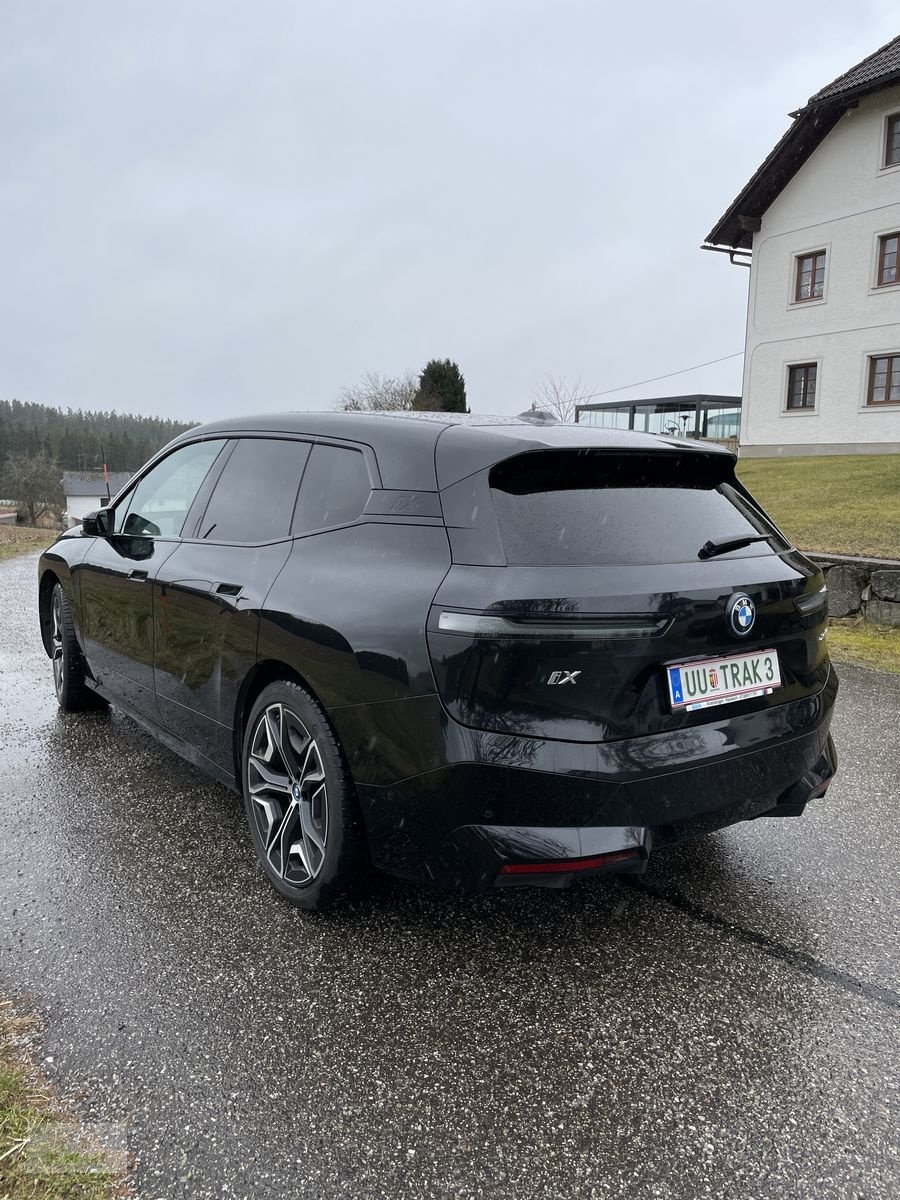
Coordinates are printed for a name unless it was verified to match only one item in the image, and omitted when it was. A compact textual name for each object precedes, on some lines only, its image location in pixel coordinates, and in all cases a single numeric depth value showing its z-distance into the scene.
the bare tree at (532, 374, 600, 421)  42.78
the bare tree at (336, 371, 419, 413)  44.27
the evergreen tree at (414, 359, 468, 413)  35.84
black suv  2.09
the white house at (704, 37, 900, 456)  22.83
